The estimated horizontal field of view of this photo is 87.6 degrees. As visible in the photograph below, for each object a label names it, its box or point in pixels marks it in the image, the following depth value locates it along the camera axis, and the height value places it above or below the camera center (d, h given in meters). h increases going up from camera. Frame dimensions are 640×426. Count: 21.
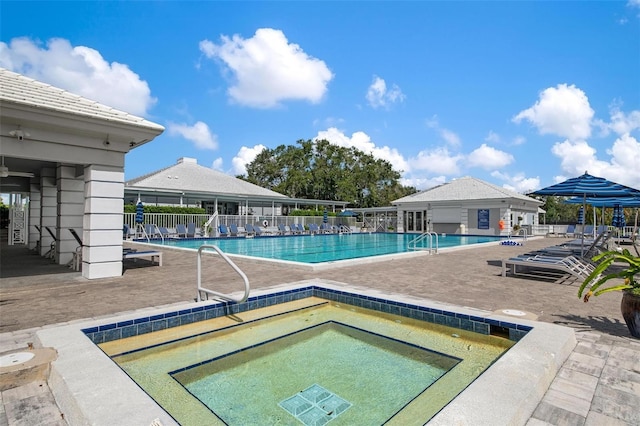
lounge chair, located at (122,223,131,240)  18.41 -1.15
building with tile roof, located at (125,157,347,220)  22.62 +1.45
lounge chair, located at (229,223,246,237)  23.24 -1.25
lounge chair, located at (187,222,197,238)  21.22 -1.12
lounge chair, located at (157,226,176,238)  20.09 -1.22
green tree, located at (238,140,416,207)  43.25 +5.50
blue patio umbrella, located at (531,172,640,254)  7.90 +0.78
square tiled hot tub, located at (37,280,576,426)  2.05 -1.24
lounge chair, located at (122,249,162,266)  8.60 -1.12
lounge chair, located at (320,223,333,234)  28.62 -1.13
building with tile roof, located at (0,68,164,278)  6.20 +1.30
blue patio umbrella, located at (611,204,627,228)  17.25 +0.08
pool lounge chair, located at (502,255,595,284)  7.20 -1.10
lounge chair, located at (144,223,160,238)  19.02 -1.09
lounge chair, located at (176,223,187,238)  20.50 -1.09
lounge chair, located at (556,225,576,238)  26.23 -1.00
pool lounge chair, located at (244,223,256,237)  23.77 -1.17
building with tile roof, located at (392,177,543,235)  25.92 +0.71
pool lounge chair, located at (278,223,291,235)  25.98 -1.24
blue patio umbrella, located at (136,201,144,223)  17.73 -0.08
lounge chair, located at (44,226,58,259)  10.37 -1.22
